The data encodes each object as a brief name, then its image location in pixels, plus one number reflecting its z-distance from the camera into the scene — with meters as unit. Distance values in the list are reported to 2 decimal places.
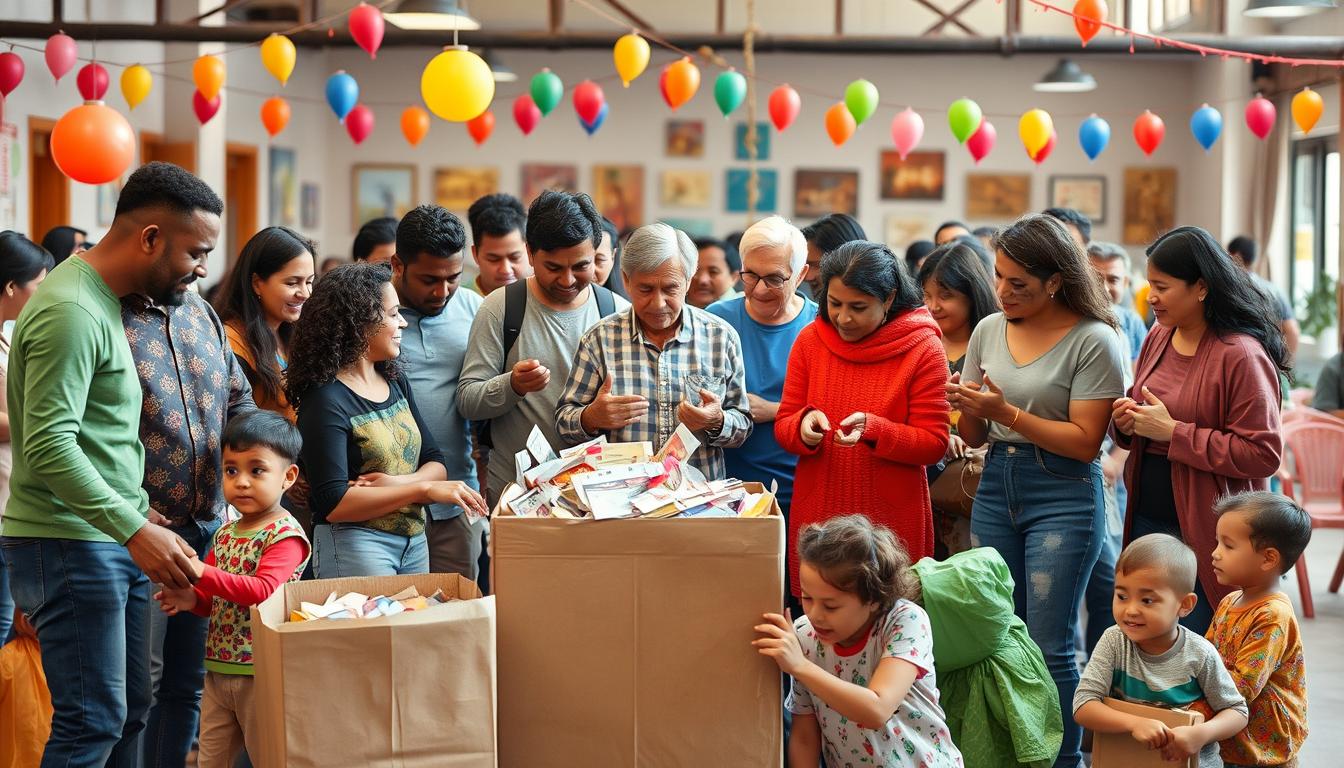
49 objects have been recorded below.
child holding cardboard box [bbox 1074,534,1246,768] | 2.71
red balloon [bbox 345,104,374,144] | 9.20
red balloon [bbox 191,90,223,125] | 7.57
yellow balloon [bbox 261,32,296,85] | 7.02
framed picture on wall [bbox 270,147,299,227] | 12.30
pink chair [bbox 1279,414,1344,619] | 6.44
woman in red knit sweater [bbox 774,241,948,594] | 3.22
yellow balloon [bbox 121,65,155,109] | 7.14
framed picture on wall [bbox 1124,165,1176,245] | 12.97
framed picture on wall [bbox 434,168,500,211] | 13.30
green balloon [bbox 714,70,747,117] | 8.02
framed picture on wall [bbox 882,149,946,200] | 13.05
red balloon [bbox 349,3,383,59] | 6.88
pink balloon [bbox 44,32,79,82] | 6.79
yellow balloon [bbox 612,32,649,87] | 7.03
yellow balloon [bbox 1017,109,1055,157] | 7.50
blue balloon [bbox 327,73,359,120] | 8.22
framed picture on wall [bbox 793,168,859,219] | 13.11
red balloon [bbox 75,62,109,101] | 7.06
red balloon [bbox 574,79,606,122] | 8.52
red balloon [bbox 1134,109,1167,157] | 8.15
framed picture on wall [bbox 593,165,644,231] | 13.19
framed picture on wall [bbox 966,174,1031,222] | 12.98
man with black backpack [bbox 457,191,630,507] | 3.36
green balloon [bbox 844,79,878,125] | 7.75
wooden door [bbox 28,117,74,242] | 8.72
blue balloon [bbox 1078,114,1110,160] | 8.39
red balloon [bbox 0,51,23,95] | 6.85
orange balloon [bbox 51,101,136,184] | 5.66
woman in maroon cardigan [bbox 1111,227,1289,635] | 3.15
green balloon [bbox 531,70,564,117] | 8.27
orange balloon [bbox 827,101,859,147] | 7.98
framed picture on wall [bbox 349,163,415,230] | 13.44
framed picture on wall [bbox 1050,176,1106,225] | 12.99
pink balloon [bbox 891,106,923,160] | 7.99
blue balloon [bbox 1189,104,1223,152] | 8.06
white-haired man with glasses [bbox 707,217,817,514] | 3.49
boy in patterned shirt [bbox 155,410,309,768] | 2.76
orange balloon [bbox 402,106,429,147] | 9.38
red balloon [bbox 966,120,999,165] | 8.31
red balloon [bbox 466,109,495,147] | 9.26
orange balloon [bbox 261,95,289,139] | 8.38
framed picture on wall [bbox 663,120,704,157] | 13.16
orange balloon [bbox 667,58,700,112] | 7.48
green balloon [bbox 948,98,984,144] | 7.82
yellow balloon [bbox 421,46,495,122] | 5.88
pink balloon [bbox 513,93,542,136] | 8.74
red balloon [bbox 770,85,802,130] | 7.99
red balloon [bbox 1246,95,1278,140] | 7.80
